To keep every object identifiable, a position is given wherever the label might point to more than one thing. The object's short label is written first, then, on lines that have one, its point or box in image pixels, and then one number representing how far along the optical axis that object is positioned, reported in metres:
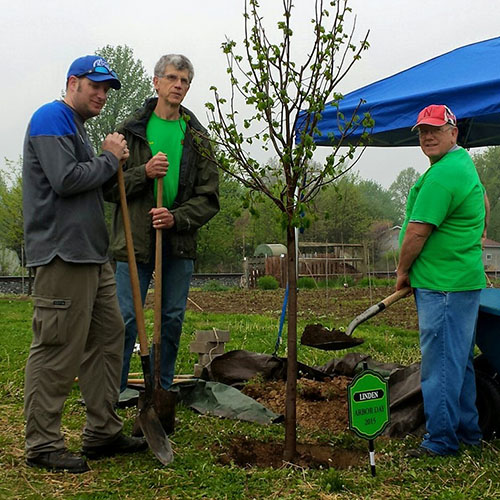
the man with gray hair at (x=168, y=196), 4.26
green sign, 3.16
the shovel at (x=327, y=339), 4.33
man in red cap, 3.57
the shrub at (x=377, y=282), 20.57
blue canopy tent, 4.84
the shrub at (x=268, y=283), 20.53
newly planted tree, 3.36
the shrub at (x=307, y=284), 19.56
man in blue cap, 3.36
